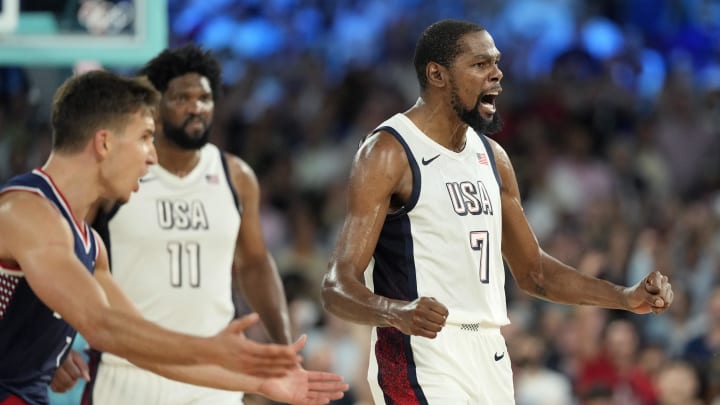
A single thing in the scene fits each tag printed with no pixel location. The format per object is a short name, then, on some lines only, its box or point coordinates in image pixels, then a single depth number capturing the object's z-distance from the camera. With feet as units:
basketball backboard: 56.38
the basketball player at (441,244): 36.86
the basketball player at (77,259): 29.84
